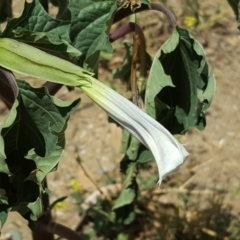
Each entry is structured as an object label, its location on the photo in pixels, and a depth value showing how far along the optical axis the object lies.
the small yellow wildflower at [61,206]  1.77
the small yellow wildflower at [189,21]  2.34
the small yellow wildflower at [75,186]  1.82
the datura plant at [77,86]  0.84
